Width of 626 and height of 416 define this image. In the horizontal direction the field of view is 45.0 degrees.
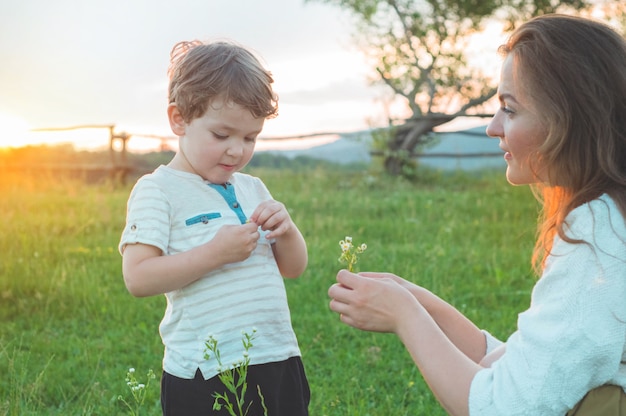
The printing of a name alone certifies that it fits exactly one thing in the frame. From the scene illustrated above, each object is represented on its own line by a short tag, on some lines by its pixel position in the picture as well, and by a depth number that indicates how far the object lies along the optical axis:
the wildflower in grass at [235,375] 2.19
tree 15.09
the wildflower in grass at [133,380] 1.98
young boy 2.24
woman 1.77
